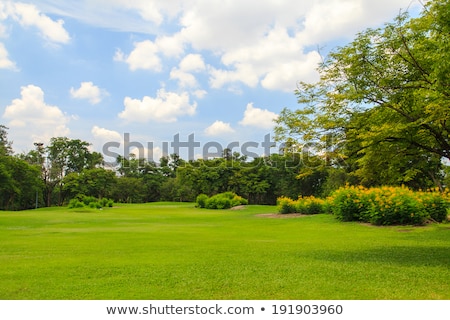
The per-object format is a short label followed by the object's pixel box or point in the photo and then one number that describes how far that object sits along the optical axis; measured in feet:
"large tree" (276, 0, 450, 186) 32.30
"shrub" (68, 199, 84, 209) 149.38
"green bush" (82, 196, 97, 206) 162.16
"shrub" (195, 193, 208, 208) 167.94
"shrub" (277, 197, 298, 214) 102.00
